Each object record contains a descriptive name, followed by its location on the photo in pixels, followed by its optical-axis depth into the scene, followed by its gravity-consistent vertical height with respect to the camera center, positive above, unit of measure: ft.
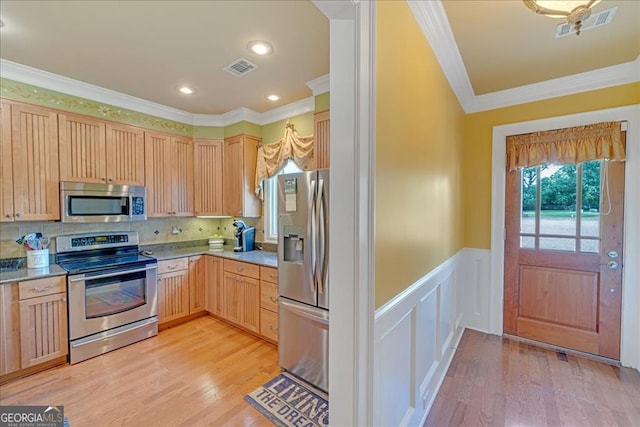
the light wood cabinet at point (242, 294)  9.50 -3.12
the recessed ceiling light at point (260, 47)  6.69 +4.12
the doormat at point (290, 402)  6.05 -4.71
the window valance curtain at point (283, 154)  9.96 +2.18
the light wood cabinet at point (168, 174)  10.70 +1.47
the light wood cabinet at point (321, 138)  8.45 +2.25
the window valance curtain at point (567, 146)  8.06 +2.04
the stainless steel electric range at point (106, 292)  8.12 -2.68
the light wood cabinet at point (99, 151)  8.74 +2.05
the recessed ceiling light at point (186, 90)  9.19 +4.16
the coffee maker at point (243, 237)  11.57 -1.19
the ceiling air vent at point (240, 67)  7.60 +4.14
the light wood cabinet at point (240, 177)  11.50 +1.43
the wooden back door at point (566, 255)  8.29 -1.53
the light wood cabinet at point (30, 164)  7.66 +1.37
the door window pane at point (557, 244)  8.86 -1.16
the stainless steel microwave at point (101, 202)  8.62 +0.25
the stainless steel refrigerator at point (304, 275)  6.93 -1.79
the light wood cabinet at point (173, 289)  10.11 -3.07
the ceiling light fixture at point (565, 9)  4.07 +3.12
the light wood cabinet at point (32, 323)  7.02 -3.11
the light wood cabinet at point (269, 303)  8.91 -3.13
